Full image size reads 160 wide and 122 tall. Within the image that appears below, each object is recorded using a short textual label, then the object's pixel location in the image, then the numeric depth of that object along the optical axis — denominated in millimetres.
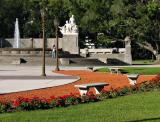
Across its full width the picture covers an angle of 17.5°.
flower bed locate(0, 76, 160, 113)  13453
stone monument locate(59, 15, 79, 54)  63375
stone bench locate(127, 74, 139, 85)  23892
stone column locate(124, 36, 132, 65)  61941
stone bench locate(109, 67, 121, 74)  35938
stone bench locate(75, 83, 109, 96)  17078
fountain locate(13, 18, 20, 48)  68688
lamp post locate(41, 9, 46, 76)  32003
